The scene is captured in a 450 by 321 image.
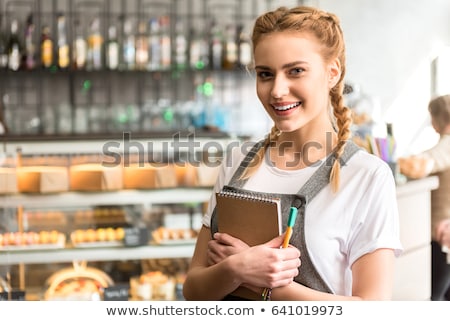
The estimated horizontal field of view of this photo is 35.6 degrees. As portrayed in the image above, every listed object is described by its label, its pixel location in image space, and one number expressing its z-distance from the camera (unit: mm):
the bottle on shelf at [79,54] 3324
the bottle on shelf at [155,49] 3324
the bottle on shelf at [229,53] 3408
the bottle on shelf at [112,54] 3391
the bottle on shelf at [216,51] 3393
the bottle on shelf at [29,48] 3320
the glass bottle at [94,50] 3336
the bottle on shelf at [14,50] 3318
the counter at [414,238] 2162
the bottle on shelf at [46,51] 3350
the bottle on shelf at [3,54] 3291
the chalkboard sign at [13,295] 1780
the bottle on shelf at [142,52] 3336
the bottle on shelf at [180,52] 3402
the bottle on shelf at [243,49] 3354
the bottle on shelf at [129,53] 3365
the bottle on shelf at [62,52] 3320
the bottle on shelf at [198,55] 3406
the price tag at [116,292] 2311
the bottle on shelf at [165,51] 3336
